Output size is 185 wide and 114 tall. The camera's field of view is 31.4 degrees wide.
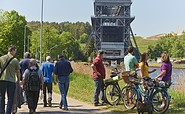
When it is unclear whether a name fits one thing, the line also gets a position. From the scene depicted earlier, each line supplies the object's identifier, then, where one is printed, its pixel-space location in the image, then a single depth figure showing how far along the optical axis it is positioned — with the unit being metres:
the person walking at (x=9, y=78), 8.76
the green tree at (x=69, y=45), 85.55
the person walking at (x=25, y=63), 11.80
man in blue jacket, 11.86
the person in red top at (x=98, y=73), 11.74
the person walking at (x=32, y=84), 9.77
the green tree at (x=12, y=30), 58.07
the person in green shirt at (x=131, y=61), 11.09
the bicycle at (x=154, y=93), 9.65
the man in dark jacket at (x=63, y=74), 11.05
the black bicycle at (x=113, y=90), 11.93
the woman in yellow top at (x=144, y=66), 10.57
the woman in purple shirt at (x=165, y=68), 10.19
